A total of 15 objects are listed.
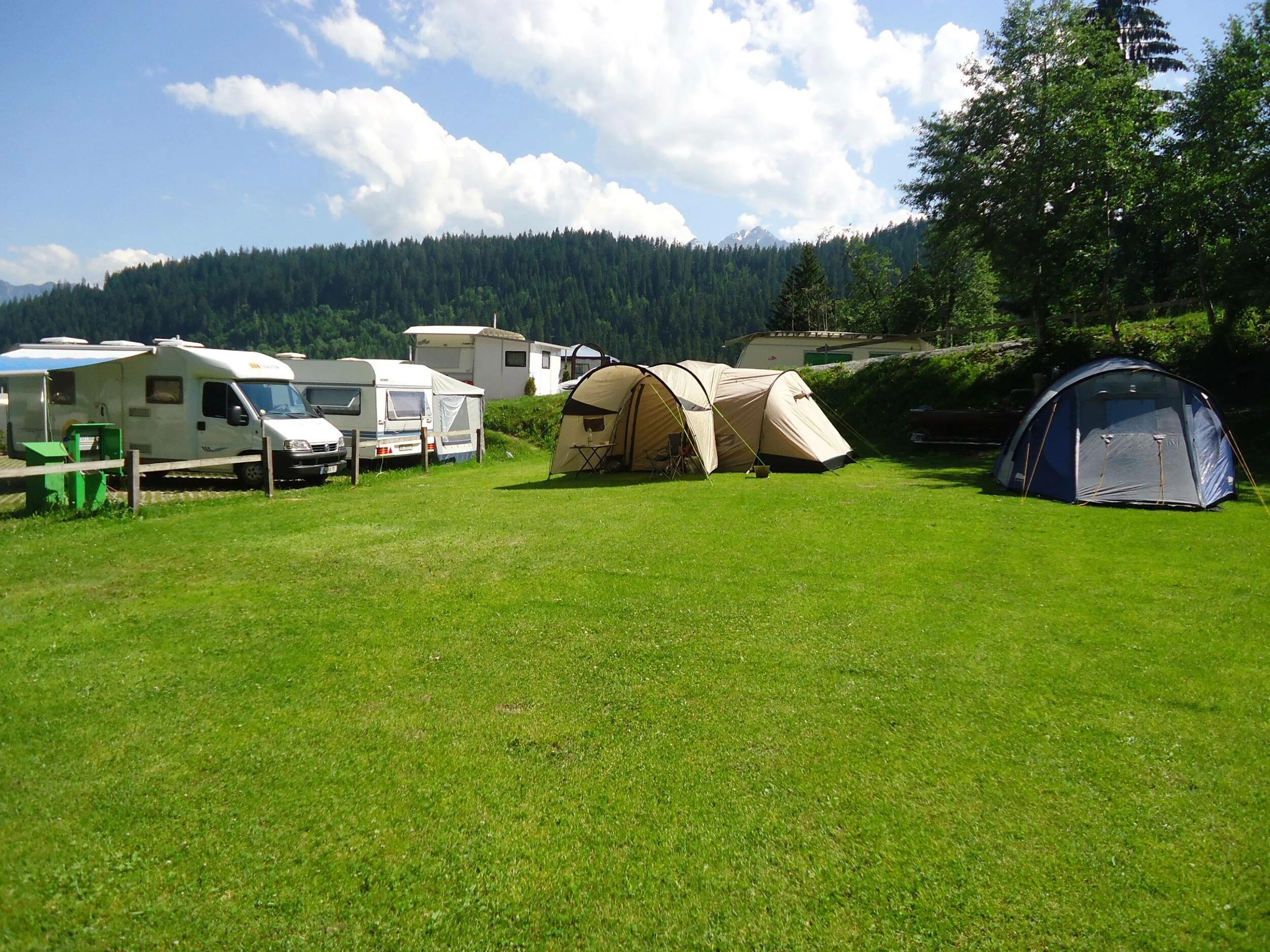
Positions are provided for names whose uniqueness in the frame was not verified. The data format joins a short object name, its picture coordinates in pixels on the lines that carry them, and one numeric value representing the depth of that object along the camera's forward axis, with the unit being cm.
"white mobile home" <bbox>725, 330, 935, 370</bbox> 3331
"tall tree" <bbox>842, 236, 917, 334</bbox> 4772
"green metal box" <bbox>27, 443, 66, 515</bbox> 1024
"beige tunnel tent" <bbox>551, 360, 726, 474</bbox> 1519
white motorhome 1429
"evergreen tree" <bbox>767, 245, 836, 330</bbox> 5588
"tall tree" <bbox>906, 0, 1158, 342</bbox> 1825
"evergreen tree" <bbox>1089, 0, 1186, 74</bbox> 2738
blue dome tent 1122
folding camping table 1619
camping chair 1525
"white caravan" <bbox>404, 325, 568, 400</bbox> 3547
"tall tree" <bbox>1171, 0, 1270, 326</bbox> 1529
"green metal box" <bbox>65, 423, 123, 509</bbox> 1044
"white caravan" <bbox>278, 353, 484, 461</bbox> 1772
